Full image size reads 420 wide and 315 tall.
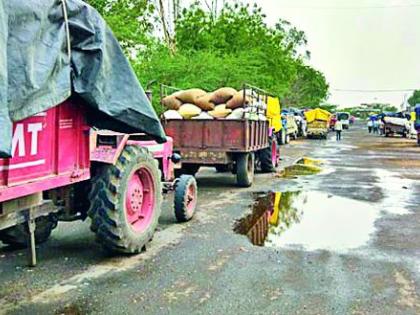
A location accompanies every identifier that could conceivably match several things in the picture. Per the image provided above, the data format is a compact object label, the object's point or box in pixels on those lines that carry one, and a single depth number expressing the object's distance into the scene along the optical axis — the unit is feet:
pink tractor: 15.47
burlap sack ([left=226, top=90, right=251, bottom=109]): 42.45
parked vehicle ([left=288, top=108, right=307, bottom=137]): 139.96
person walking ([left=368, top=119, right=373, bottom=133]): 201.67
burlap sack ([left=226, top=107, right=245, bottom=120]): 41.57
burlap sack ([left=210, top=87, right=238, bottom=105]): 43.47
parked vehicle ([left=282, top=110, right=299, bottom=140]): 119.34
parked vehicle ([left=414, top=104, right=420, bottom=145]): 110.63
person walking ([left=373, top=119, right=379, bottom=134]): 193.34
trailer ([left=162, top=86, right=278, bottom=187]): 40.86
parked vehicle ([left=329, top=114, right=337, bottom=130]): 192.24
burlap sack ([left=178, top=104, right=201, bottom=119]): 42.59
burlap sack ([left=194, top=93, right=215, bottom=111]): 43.06
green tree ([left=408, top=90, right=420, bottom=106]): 373.81
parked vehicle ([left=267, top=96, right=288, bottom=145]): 56.58
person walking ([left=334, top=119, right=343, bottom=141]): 140.99
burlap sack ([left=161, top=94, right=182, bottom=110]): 44.21
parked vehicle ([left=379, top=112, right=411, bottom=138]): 151.23
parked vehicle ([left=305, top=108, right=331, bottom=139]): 141.69
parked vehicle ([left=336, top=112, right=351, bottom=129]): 225.89
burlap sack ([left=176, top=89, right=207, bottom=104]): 43.82
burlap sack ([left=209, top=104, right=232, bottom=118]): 42.22
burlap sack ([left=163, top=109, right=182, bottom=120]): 42.34
